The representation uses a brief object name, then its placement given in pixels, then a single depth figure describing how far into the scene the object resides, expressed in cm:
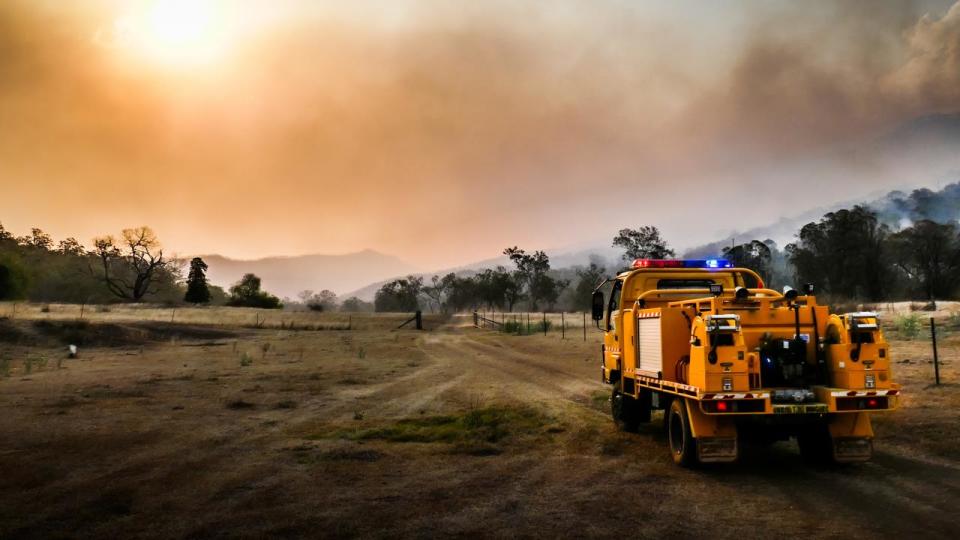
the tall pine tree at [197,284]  9191
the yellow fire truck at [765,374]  775
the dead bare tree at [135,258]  9056
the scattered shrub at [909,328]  2642
